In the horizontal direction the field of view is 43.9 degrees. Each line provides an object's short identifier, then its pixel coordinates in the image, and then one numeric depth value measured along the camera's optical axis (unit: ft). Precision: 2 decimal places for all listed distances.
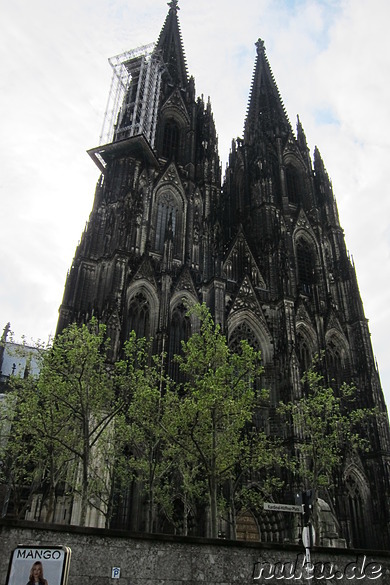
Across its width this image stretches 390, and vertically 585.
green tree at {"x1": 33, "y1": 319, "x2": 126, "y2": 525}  51.65
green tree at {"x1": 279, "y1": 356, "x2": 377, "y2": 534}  60.03
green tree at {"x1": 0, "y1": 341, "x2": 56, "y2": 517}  54.19
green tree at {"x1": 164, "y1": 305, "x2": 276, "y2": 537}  52.42
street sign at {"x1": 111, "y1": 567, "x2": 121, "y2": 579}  28.78
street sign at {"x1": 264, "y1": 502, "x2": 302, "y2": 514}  33.65
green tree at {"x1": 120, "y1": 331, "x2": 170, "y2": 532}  55.42
